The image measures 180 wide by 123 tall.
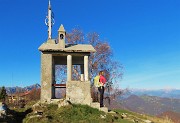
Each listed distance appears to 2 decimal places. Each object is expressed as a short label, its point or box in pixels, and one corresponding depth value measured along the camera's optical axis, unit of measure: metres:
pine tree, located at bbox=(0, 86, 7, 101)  13.45
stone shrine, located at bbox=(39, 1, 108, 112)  12.08
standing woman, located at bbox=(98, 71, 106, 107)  12.05
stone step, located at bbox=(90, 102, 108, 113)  12.02
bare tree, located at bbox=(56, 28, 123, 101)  19.12
